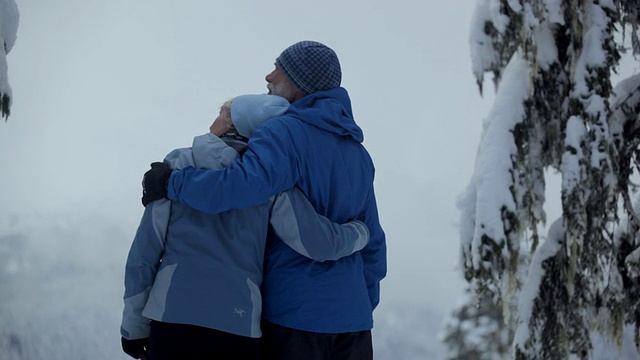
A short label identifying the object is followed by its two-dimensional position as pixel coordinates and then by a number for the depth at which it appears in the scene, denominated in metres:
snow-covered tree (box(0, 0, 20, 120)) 4.87
